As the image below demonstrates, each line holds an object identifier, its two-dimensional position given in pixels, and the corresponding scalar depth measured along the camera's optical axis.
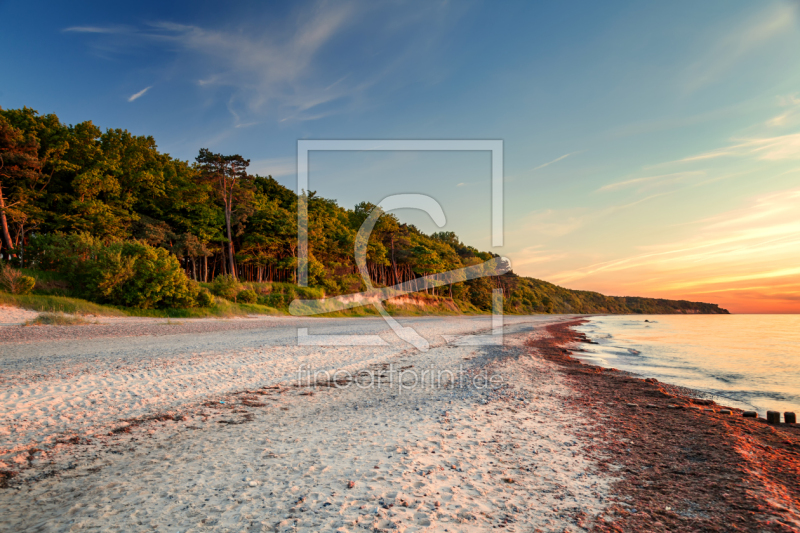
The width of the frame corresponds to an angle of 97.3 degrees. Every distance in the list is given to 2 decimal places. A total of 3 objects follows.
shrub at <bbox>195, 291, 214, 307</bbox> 23.74
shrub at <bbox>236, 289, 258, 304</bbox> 28.72
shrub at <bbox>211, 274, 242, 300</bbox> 28.12
